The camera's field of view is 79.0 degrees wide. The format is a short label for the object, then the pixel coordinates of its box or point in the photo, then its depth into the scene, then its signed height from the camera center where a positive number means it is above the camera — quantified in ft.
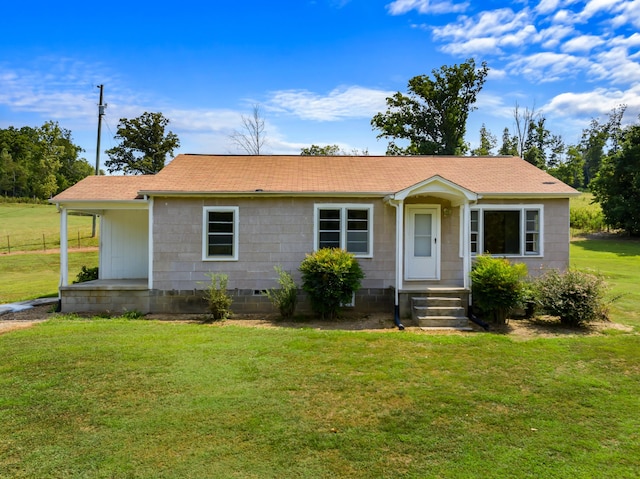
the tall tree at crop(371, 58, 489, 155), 108.06 +39.14
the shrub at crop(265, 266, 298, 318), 30.30 -4.09
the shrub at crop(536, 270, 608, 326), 27.09 -3.44
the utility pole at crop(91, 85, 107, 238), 80.68 +25.59
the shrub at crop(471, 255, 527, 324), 28.09 -2.92
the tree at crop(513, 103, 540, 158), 128.98 +43.44
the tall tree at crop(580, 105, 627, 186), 198.85 +60.45
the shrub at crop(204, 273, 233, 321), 30.09 -4.46
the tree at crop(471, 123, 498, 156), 170.71 +49.97
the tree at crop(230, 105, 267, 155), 93.61 +26.76
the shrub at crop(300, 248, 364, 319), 29.40 -2.53
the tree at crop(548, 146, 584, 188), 157.48 +34.83
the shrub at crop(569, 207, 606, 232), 103.32 +7.89
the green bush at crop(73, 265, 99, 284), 38.84 -3.32
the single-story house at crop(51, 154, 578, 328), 32.65 +1.21
